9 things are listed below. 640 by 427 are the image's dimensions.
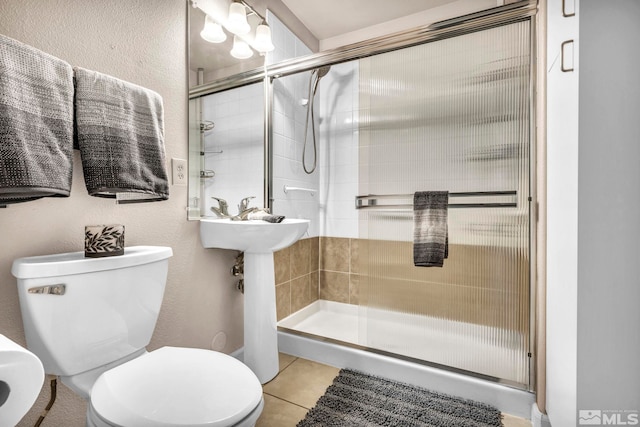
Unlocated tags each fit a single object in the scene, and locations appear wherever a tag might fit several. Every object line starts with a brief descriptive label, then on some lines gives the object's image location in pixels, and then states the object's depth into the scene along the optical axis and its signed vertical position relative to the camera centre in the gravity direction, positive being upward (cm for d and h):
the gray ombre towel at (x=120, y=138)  100 +24
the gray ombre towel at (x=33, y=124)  80 +23
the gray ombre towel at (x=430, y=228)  151 -10
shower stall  136 +12
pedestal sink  149 -38
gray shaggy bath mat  132 -88
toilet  73 -44
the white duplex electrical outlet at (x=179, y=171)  142 +17
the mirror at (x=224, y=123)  152 +46
